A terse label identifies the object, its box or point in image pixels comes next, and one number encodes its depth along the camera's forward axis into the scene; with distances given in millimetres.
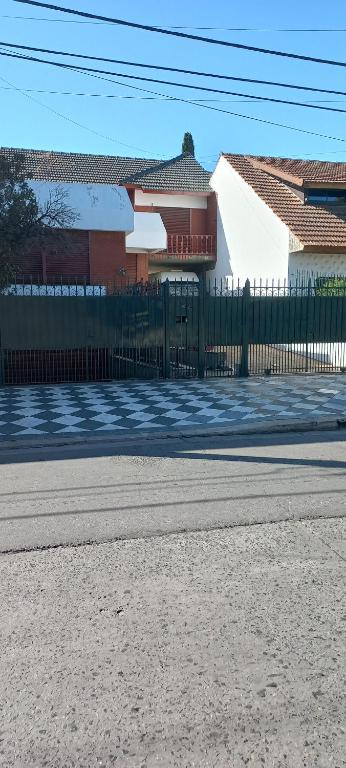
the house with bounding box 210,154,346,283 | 16328
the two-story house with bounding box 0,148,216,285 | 14852
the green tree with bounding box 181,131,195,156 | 41312
